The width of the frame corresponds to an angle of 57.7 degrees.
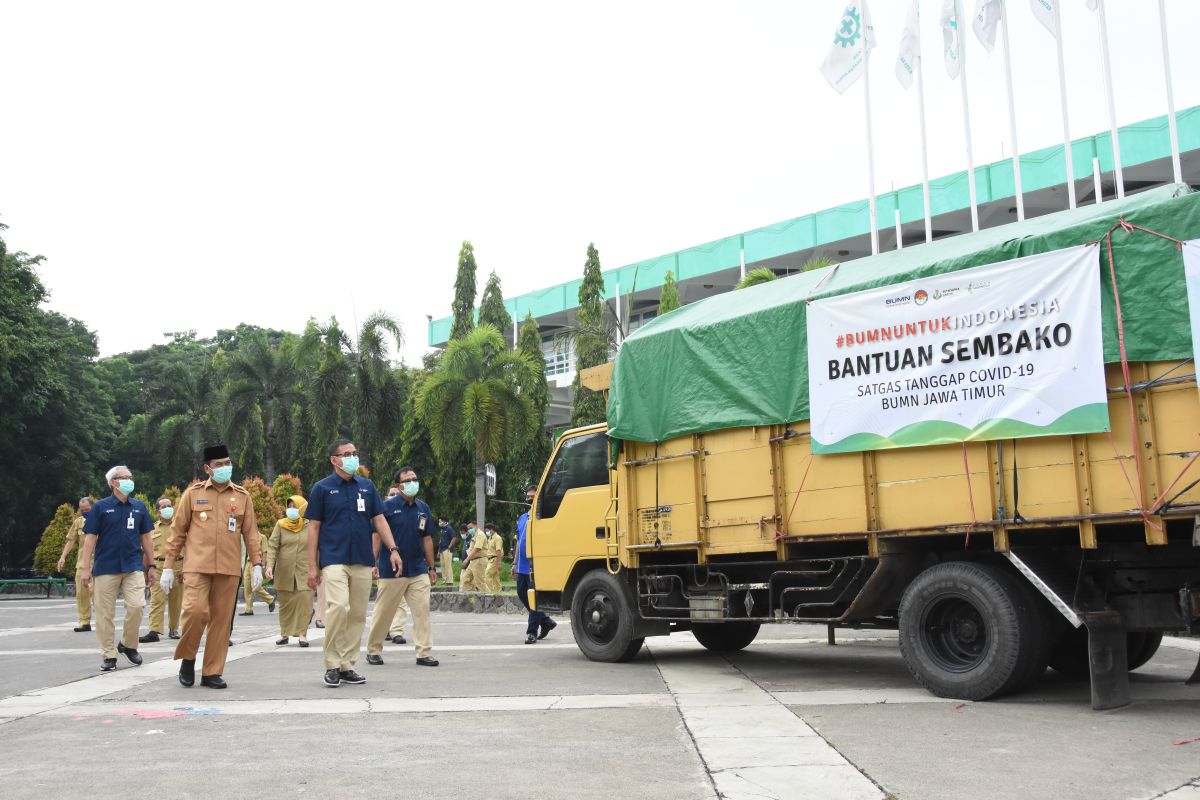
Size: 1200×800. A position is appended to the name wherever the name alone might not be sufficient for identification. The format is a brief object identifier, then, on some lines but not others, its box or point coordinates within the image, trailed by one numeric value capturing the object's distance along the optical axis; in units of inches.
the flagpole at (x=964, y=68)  885.8
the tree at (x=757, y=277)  968.8
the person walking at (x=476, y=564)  904.3
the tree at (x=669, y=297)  1392.7
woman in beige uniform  494.3
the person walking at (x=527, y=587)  508.4
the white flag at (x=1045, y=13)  858.8
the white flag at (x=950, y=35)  915.8
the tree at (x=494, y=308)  1814.7
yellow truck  263.6
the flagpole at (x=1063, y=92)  793.6
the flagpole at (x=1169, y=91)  724.7
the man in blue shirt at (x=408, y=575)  412.2
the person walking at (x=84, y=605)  626.8
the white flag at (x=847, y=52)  930.7
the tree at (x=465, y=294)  1851.6
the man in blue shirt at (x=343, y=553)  345.4
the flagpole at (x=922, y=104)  927.1
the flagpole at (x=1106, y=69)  783.2
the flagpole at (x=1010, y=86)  836.3
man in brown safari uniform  340.8
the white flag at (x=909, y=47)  944.3
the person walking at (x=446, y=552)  895.1
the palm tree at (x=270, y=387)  1592.0
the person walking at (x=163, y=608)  538.6
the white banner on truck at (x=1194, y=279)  251.6
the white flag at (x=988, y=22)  878.4
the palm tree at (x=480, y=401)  1090.1
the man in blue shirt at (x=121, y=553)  415.2
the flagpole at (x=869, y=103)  907.5
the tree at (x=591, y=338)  1353.3
